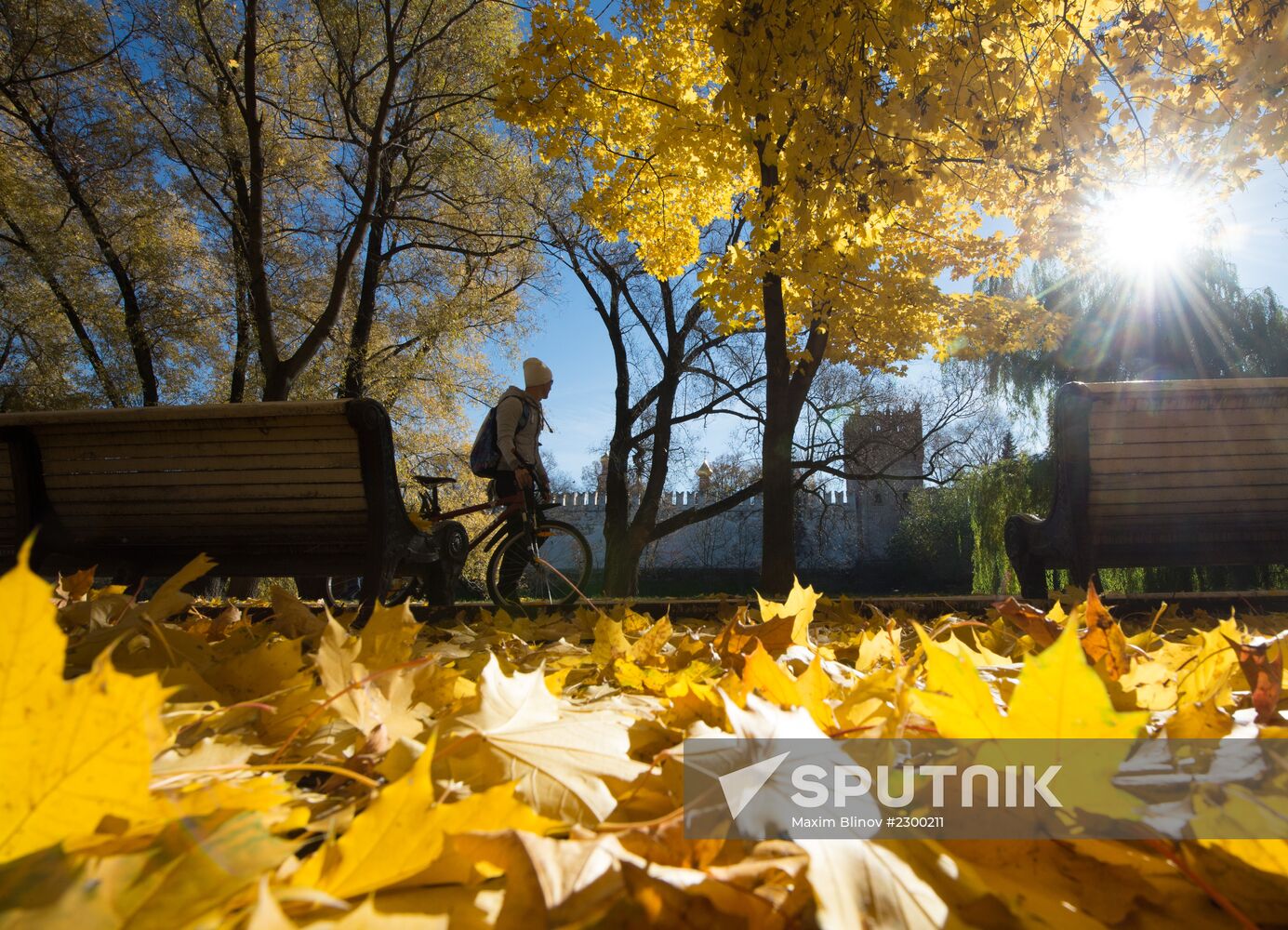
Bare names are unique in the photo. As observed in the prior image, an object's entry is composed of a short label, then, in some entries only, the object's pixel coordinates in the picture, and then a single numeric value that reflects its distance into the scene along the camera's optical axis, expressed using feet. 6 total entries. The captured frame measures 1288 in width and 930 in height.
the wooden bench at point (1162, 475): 9.88
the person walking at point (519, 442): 17.13
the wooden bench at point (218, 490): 9.12
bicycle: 11.59
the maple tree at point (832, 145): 11.25
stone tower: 50.06
